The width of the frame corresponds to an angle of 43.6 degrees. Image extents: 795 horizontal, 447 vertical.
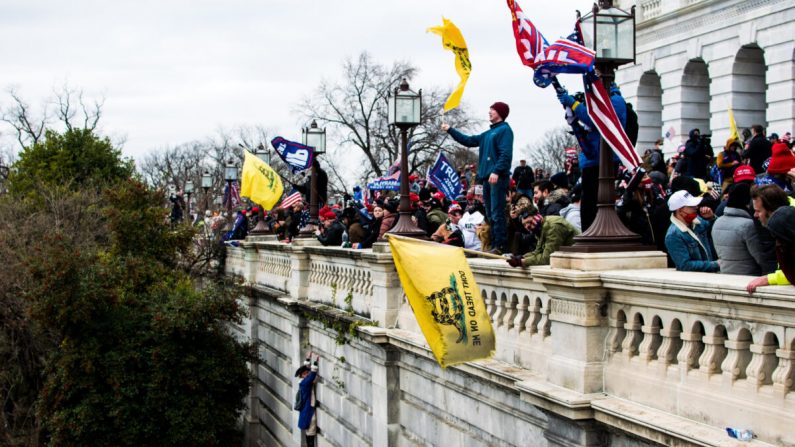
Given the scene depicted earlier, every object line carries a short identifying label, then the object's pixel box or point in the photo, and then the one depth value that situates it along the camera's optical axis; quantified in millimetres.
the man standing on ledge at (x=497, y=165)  12445
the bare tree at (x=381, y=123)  51312
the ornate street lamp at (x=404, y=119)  13538
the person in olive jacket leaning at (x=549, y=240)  9438
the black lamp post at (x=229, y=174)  30438
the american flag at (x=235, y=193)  31828
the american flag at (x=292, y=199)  24105
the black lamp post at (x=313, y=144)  20594
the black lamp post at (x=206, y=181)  35719
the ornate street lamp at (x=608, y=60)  8281
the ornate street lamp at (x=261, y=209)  25656
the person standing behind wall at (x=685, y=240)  8250
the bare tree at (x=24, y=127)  63062
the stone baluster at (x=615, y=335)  8016
